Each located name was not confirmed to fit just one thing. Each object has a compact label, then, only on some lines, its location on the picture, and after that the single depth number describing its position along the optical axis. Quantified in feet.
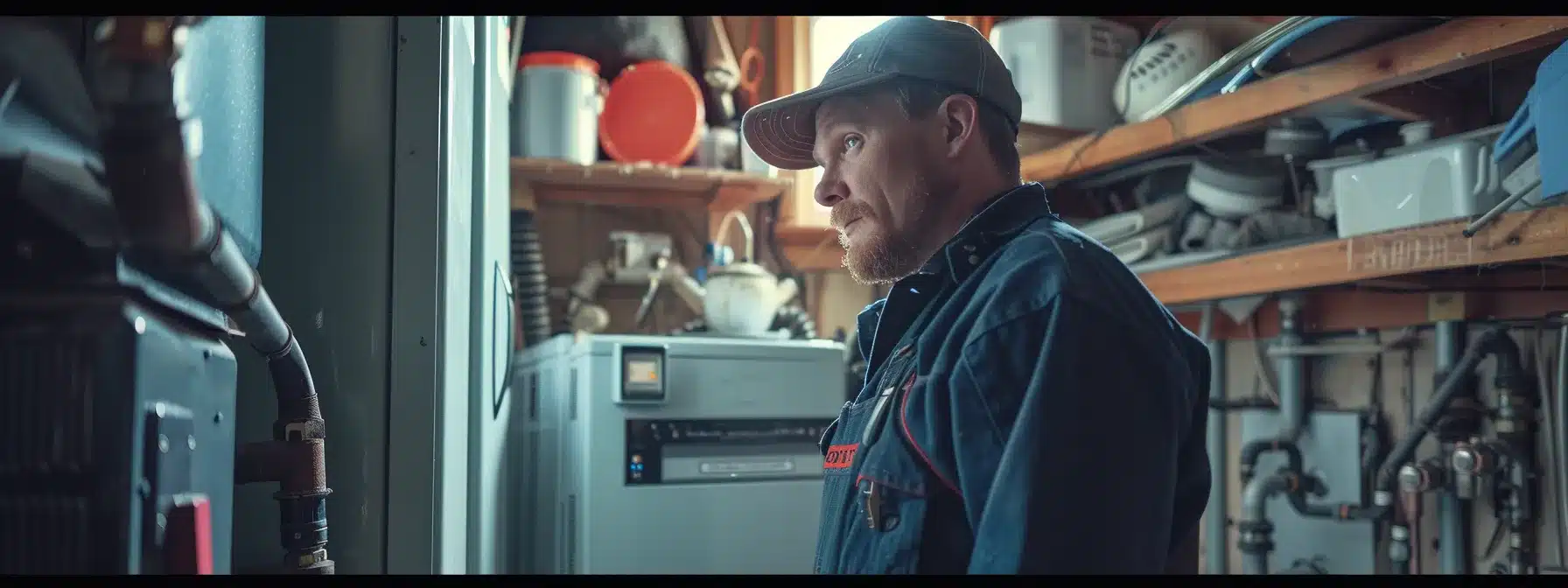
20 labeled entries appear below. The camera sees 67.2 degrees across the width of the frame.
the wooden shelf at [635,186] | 9.18
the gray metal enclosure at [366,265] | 4.24
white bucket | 8.99
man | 2.97
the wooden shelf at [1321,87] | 5.52
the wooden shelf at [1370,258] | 5.54
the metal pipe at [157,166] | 2.02
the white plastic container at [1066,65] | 8.93
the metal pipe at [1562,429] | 6.91
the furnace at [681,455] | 7.59
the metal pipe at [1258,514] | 8.47
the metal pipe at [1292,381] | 8.58
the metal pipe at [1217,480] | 9.46
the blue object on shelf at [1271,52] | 6.20
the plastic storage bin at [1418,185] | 6.09
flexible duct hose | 9.21
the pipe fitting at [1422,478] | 7.38
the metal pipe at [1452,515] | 7.73
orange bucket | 9.50
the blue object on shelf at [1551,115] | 5.08
